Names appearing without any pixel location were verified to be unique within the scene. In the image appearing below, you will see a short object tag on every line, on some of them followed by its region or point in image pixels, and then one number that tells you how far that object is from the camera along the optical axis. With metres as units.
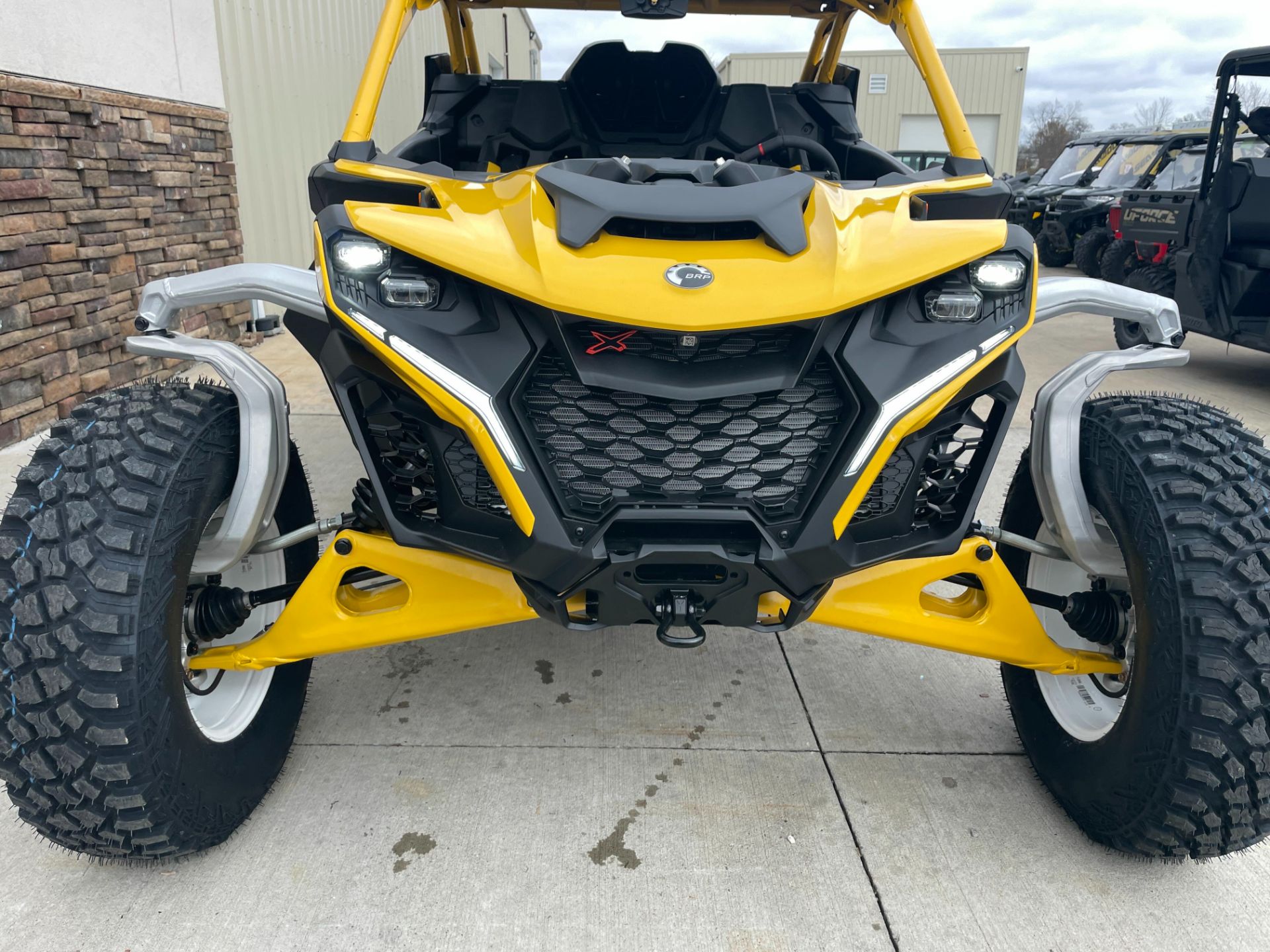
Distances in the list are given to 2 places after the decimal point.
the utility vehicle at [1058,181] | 12.56
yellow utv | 1.73
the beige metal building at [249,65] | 5.04
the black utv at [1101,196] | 10.65
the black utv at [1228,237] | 6.11
